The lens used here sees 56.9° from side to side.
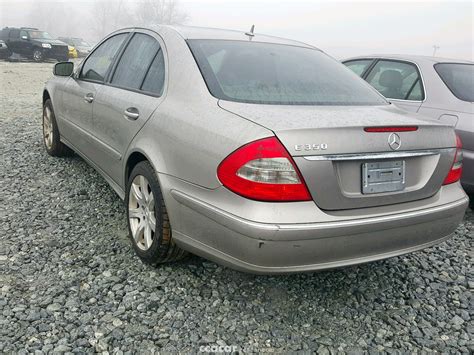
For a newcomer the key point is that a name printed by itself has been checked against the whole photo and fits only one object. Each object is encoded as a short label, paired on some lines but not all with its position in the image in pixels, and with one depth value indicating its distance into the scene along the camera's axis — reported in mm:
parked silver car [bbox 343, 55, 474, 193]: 3760
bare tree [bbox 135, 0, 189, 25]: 78000
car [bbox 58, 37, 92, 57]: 31875
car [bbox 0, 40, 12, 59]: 22375
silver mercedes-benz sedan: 1979
